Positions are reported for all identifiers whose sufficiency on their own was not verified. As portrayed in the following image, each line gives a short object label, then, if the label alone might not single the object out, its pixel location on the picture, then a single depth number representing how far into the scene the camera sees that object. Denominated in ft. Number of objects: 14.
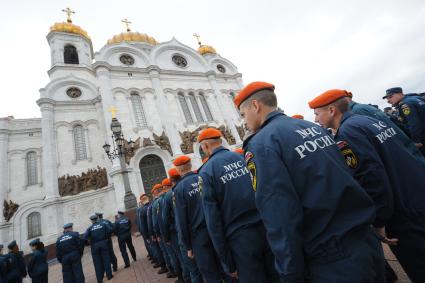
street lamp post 32.89
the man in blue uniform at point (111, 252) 19.84
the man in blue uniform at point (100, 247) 18.34
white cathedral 47.85
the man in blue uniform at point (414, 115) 11.68
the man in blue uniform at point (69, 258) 17.11
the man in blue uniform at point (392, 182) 4.84
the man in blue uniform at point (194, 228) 8.52
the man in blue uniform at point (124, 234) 20.73
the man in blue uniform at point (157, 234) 16.15
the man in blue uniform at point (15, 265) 17.30
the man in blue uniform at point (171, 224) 12.40
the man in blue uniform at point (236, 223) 6.41
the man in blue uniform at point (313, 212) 3.56
